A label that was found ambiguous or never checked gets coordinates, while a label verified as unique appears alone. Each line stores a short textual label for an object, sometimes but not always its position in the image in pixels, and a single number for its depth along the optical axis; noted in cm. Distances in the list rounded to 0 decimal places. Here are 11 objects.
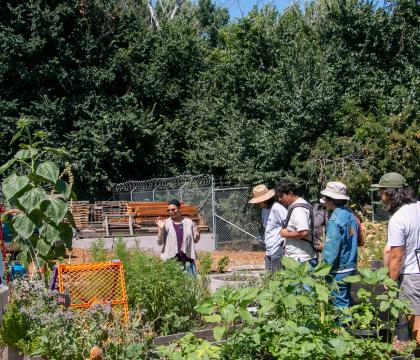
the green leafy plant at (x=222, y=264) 1550
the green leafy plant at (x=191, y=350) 379
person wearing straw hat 826
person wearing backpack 683
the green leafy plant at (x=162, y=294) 629
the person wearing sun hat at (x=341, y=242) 587
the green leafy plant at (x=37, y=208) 643
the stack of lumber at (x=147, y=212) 2364
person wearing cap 536
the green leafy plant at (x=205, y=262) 896
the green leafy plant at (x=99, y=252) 848
